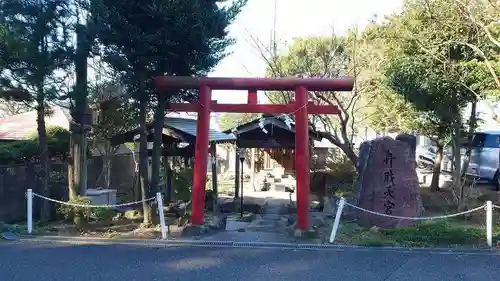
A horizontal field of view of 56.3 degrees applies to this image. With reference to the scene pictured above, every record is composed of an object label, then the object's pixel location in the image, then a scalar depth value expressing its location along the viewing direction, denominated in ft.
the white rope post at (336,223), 29.73
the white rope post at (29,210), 31.81
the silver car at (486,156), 62.64
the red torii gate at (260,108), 32.86
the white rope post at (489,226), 28.48
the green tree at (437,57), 40.42
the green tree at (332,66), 53.62
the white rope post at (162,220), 30.27
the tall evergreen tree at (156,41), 32.64
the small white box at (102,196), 41.70
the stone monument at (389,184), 35.96
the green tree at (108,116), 40.22
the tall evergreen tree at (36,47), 31.89
